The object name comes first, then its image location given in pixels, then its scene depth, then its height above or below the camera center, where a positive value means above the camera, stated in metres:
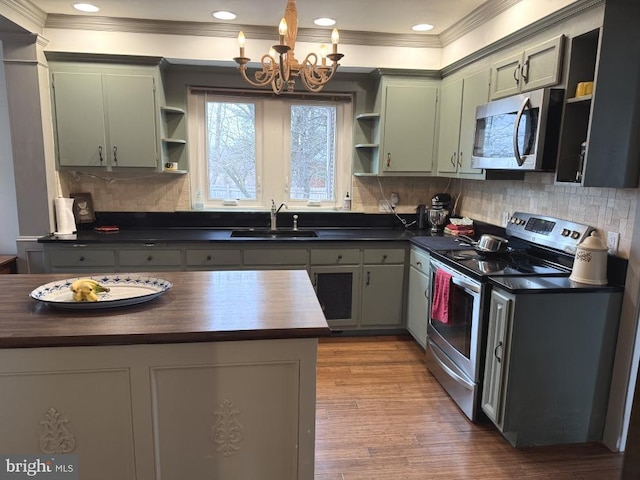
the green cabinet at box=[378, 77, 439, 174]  3.82 +0.46
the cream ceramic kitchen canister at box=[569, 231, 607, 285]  2.24 -0.42
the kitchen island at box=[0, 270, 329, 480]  1.53 -0.80
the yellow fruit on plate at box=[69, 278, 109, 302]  1.73 -0.49
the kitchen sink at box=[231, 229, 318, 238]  3.95 -0.55
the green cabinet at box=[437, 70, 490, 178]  3.19 +0.45
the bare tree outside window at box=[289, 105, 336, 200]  4.17 +0.22
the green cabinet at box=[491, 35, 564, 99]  2.33 +0.65
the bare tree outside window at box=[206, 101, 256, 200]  4.06 +0.21
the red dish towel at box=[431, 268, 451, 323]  2.81 -0.79
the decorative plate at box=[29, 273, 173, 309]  1.72 -0.52
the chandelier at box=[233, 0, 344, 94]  2.13 +0.58
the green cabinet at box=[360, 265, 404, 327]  3.74 -1.03
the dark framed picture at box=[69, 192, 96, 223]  3.77 -0.34
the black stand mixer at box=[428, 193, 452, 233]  4.07 -0.33
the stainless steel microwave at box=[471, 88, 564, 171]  2.35 +0.28
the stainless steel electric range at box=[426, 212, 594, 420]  2.46 -0.59
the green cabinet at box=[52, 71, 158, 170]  3.48 +0.41
